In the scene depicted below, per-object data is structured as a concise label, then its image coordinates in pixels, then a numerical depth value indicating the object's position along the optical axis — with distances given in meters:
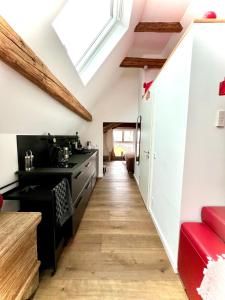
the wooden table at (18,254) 0.90
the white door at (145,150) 2.83
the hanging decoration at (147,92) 3.10
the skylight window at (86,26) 1.60
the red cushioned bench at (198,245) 1.14
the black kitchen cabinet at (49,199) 1.53
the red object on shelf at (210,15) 1.40
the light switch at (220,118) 1.38
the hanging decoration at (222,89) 1.34
